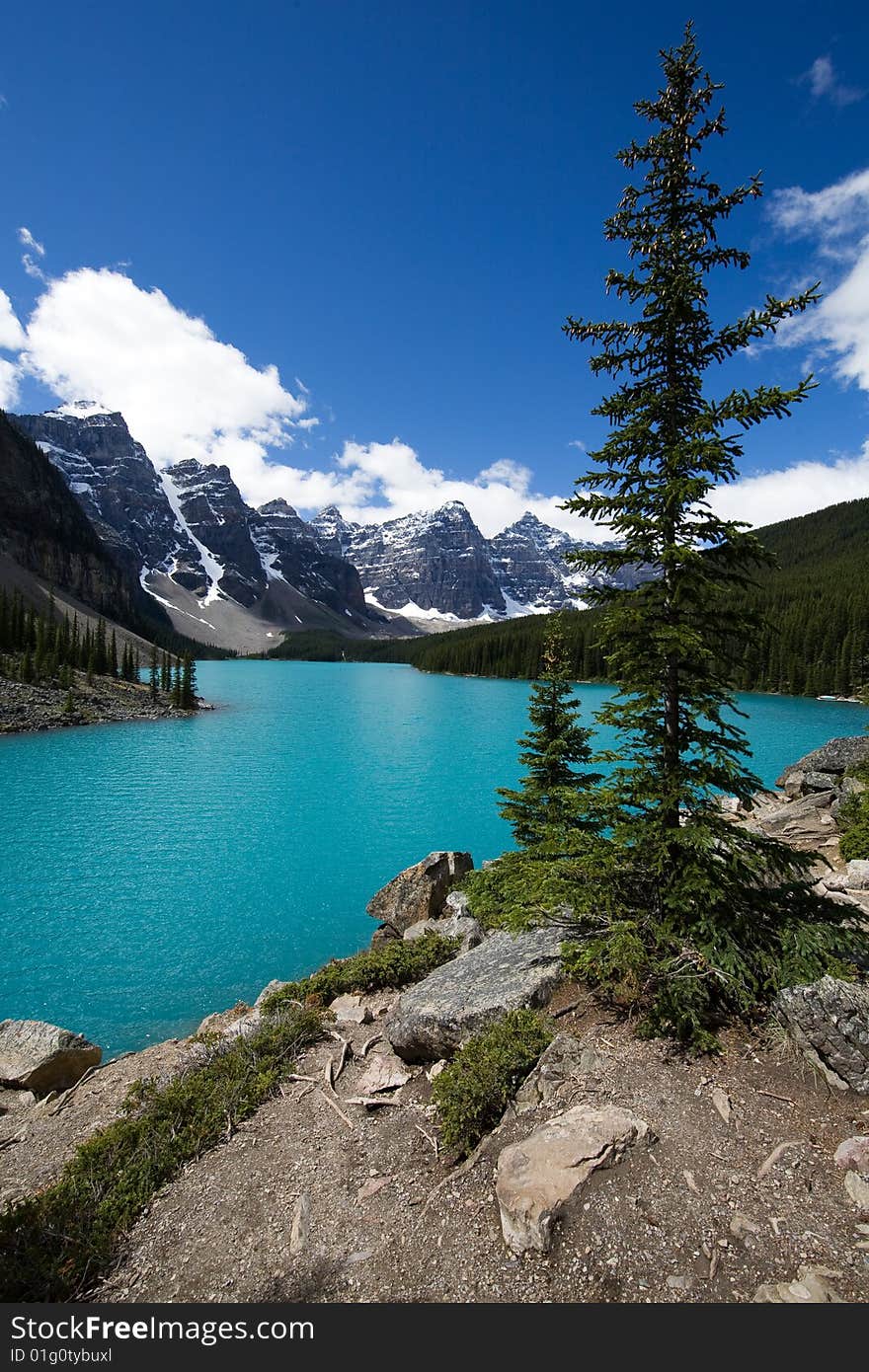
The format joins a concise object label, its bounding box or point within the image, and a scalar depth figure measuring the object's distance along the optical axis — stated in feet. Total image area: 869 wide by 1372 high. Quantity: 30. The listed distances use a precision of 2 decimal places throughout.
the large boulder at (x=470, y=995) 26.50
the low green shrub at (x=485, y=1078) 20.84
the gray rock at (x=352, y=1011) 34.14
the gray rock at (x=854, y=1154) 16.47
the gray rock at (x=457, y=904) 49.33
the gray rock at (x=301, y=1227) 18.20
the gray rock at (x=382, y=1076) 26.68
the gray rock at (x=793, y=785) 93.16
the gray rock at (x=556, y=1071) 21.04
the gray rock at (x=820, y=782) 87.99
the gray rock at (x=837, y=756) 94.84
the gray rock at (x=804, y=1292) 13.00
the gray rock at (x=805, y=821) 64.80
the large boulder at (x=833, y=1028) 19.26
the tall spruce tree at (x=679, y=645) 22.84
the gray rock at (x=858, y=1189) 15.28
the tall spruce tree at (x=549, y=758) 54.80
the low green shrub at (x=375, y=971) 38.52
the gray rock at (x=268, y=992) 40.63
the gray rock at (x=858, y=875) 43.57
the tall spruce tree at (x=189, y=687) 262.67
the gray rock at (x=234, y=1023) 34.71
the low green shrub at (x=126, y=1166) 17.95
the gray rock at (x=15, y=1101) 32.08
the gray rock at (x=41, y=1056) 34.14
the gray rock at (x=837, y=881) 43.34
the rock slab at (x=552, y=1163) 15.97
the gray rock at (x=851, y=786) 71.19
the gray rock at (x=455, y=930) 41.91
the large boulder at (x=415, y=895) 57.16
